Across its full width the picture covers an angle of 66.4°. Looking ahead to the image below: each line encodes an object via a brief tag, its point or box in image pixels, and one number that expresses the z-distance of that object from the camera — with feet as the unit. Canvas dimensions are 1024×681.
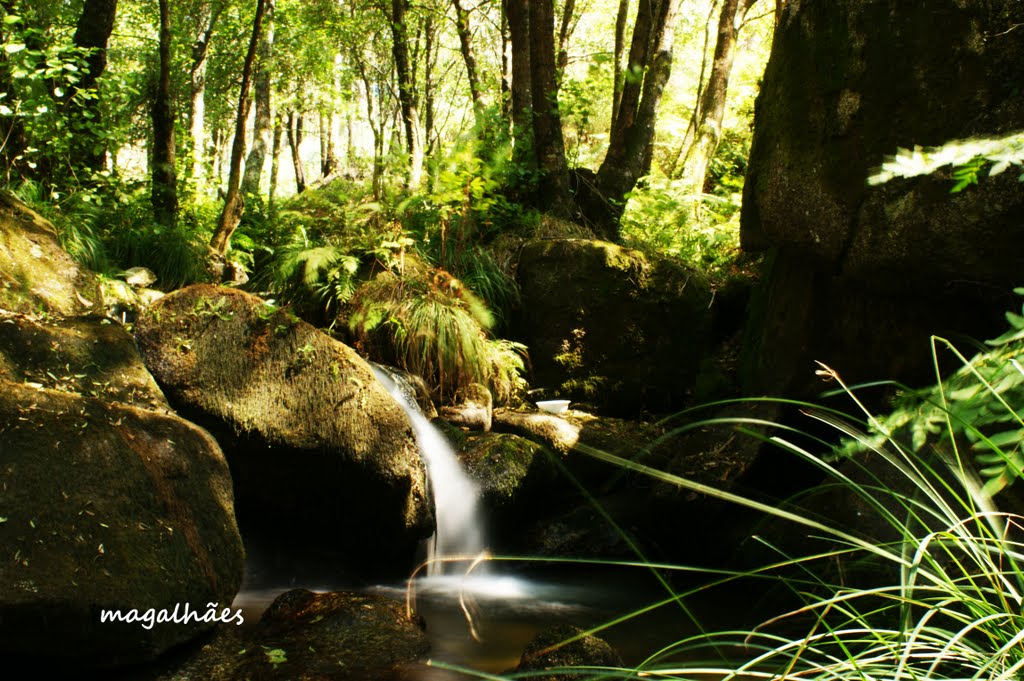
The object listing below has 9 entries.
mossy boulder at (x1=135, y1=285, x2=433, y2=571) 15.92
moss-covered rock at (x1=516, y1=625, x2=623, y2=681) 11.22
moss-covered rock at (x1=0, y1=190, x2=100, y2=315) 15.26
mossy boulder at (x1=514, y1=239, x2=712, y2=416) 25.79
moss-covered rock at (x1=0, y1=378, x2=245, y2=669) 9.68
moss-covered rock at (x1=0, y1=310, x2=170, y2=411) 12.78
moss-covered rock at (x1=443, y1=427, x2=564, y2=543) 19.36
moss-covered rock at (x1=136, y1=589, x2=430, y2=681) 11.27
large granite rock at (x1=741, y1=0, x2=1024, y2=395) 14.19
